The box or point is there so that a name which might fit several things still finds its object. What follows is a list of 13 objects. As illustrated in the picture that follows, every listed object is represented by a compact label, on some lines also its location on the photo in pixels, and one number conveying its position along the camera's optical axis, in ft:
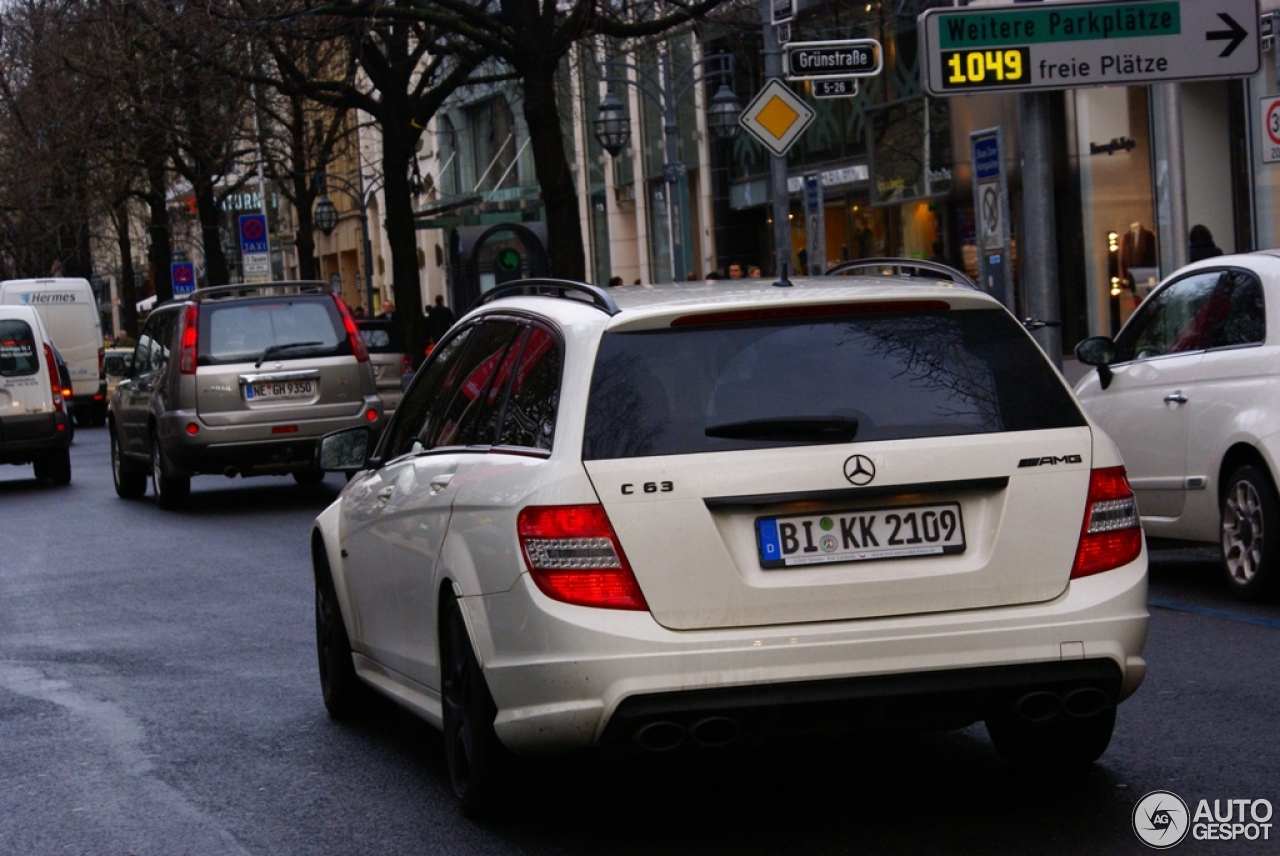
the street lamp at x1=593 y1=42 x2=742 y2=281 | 102.94
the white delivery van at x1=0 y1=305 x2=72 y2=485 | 76.89
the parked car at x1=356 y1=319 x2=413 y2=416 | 90.70
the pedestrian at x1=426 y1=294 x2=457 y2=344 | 121.39
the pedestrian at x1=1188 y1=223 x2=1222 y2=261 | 69.92
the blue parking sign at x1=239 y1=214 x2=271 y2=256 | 139.95
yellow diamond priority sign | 68.18
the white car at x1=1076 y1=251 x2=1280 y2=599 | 33.12
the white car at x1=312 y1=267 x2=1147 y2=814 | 17.71
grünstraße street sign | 62.80
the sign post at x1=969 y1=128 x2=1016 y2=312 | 57.77
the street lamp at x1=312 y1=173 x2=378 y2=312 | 158.30
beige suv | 60.80
